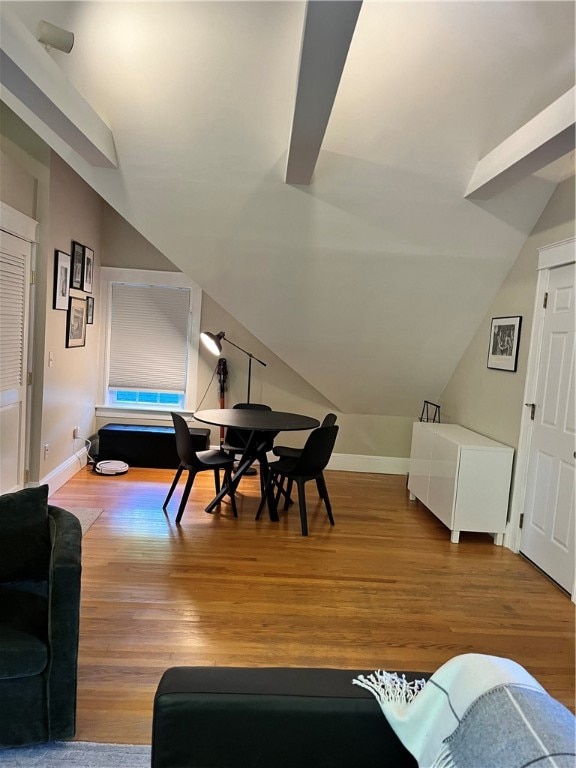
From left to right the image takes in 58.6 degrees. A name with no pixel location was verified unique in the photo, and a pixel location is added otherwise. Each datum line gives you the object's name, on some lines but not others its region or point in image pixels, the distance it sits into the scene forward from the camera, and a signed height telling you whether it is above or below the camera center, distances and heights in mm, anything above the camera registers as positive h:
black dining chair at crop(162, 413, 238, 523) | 3838 -913
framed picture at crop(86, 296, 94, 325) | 5141 +248
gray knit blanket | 901 -686
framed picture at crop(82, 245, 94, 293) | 4931 +626
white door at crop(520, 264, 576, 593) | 3166 -518
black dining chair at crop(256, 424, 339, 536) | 3811 -926
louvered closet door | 3625 -191
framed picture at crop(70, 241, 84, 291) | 4623 +626
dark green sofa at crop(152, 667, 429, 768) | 1164 -868
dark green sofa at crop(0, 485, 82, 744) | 1669 -1063
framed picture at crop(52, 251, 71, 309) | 4252 +447
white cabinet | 3783 -912
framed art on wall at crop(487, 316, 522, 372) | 3844 +175
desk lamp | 4988 -11
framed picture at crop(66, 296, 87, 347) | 4633 +90
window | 5609 +24
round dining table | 3832 -581
